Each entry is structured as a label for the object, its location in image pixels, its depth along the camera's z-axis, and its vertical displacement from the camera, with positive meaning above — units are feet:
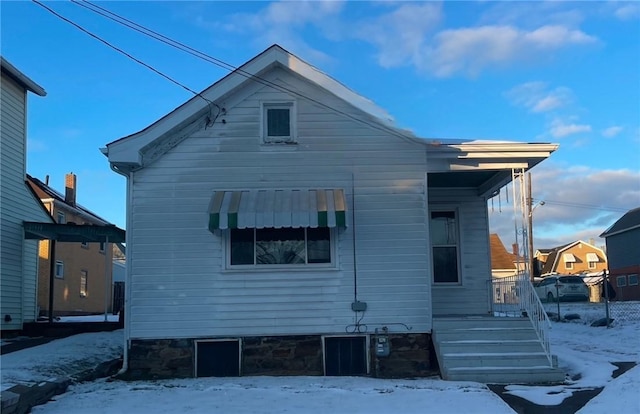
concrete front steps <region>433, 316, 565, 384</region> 32.53 -3.95
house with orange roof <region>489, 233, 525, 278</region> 146.82 +4.56
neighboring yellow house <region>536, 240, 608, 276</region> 189.57 +5.67
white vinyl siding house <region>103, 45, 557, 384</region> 35.60 +3.02
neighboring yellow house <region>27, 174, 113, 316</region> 74.49 +2.46
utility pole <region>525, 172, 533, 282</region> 113.66 +12.07
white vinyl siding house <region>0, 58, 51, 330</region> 53.16 +6.64
